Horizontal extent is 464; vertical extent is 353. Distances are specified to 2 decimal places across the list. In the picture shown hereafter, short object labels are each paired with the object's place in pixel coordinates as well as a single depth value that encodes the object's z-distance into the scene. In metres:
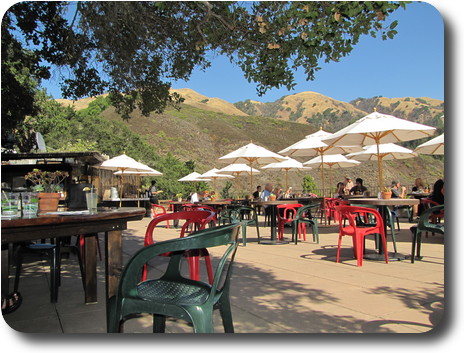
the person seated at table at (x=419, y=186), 10.60
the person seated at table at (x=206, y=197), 10.23
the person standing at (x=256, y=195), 11.18
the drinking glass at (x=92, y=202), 2.15
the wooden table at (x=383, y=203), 4.33
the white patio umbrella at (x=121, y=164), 10.87
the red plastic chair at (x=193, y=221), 2.50
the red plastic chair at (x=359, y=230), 4.07
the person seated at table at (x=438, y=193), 6.47
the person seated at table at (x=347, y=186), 11.21
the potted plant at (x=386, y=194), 4.68
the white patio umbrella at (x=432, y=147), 7.47
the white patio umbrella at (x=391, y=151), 10.15
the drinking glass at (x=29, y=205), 1.85
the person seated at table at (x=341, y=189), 10.25
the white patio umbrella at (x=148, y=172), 12.41
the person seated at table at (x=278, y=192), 9.61
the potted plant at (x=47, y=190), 2.13
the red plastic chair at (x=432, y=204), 4.97
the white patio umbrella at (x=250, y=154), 9.02
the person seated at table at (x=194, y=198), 9.67
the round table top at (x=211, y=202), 8.42
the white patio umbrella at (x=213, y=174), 13.75
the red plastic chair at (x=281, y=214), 6.01
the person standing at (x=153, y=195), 14.11
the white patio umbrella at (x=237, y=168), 12.77
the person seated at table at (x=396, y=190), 8.72
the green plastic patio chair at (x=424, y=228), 3.71
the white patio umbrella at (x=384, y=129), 5.63
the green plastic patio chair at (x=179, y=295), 1.39
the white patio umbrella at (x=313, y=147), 9.05
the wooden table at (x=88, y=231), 1.69
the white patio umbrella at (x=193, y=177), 14.52
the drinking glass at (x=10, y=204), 1.80
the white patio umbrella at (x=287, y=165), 12.12
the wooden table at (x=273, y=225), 6.00
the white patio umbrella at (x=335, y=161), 11.76
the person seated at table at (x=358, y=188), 9.73
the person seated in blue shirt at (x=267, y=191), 8.28
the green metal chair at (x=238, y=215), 6.04
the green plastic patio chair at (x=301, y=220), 5.77
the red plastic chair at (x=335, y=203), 7.89
